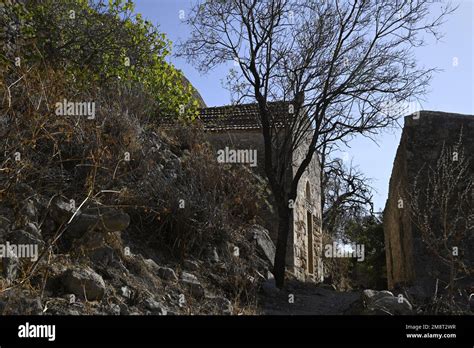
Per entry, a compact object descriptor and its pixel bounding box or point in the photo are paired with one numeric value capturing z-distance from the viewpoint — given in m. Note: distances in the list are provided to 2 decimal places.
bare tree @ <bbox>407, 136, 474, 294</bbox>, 8.20
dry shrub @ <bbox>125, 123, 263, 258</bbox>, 8.18
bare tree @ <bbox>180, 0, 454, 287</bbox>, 9.89
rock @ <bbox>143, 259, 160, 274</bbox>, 7.08
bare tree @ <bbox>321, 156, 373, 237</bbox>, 22.88
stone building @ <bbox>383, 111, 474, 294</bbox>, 8.36
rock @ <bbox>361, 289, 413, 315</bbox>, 6.67
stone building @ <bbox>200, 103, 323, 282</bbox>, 13.02
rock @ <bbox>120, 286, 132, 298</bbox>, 6.00
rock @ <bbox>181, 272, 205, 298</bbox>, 6.96
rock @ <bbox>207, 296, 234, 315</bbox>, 6.48
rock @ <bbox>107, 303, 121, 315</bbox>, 5.48
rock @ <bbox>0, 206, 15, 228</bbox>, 5.84
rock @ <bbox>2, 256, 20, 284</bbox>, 5.18
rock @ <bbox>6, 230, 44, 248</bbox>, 5.62
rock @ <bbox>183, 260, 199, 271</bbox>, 7.86
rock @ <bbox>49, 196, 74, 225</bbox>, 6.43
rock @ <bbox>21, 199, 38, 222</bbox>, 6.13
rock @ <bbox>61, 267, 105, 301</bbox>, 5.46
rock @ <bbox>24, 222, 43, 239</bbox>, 5.86
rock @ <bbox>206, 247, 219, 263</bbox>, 8.37
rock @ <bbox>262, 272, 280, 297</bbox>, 8.70
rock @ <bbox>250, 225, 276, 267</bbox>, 9.94
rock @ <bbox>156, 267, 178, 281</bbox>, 7.07
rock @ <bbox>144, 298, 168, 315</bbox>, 5.92
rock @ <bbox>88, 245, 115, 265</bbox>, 6.32
